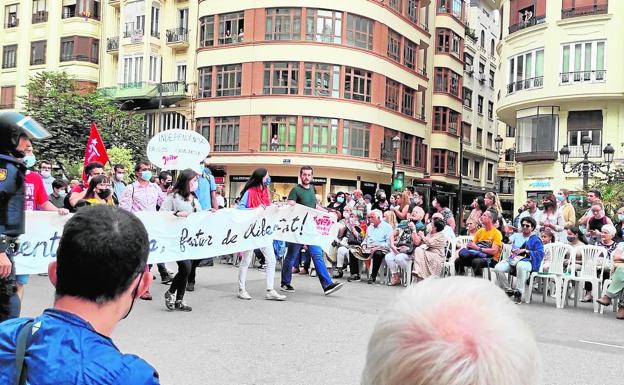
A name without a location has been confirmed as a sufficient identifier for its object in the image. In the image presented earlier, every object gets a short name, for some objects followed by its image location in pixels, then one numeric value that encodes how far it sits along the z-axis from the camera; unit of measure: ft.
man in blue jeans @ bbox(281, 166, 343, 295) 34.04
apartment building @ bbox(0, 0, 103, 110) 157.69
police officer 14.76
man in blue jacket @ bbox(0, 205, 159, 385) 5.95
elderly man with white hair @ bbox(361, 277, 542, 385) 4.36
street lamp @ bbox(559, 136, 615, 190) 69.15
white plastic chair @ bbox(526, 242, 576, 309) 35.68
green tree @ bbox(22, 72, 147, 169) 129.08
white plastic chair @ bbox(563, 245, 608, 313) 35.65
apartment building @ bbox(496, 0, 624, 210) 105.40
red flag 54.08
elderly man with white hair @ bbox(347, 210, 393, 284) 43.68
